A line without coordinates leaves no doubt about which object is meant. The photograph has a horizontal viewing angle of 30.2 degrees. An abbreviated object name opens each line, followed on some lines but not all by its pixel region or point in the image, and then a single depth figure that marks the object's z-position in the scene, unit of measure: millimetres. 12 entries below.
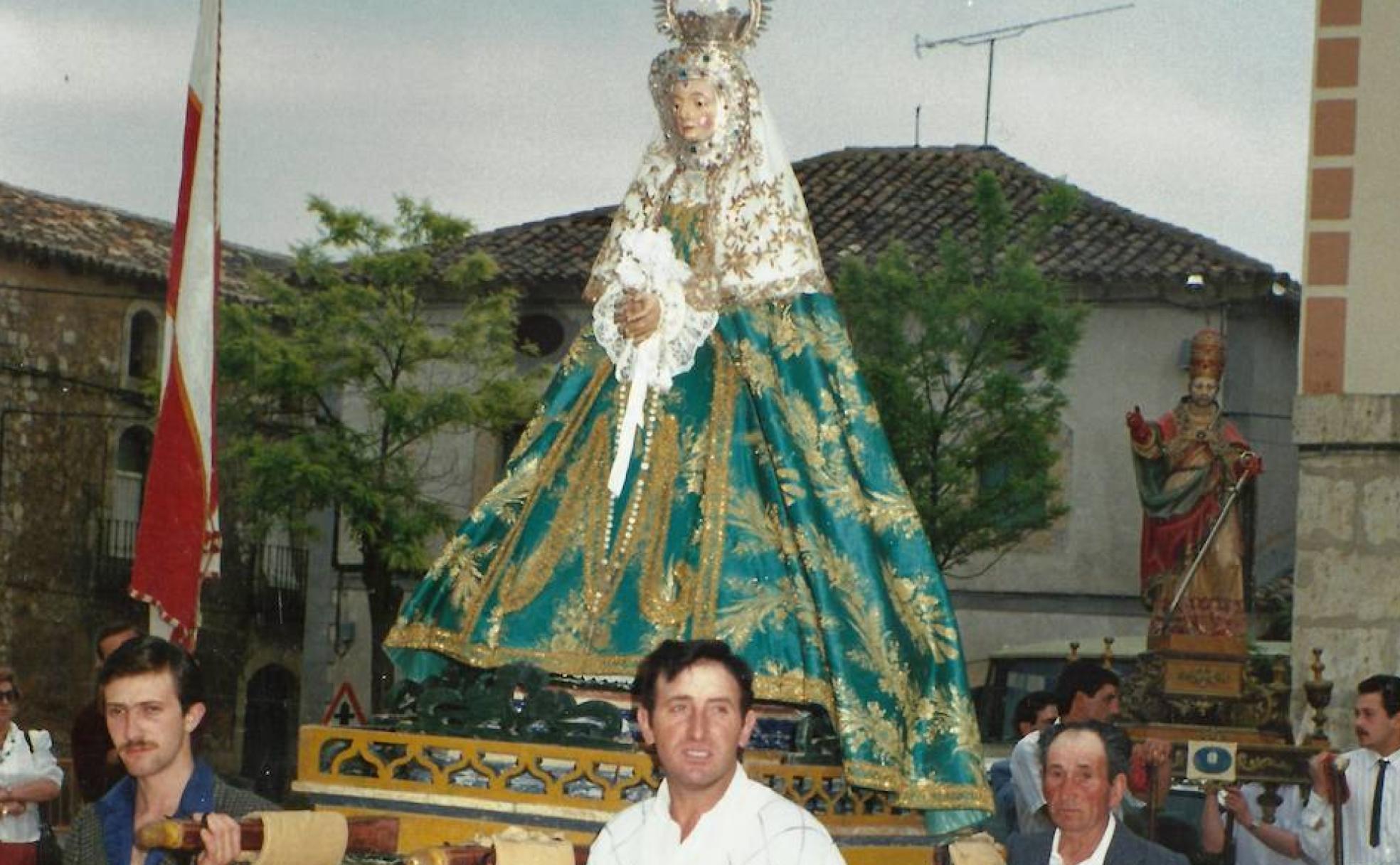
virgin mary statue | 7000
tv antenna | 22844
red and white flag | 8867
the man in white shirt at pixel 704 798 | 4562
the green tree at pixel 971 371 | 22359
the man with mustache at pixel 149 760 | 5023
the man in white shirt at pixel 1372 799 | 8031
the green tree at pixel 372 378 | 25250
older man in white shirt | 5629
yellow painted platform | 6391
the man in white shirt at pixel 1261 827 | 8164
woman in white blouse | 8711
